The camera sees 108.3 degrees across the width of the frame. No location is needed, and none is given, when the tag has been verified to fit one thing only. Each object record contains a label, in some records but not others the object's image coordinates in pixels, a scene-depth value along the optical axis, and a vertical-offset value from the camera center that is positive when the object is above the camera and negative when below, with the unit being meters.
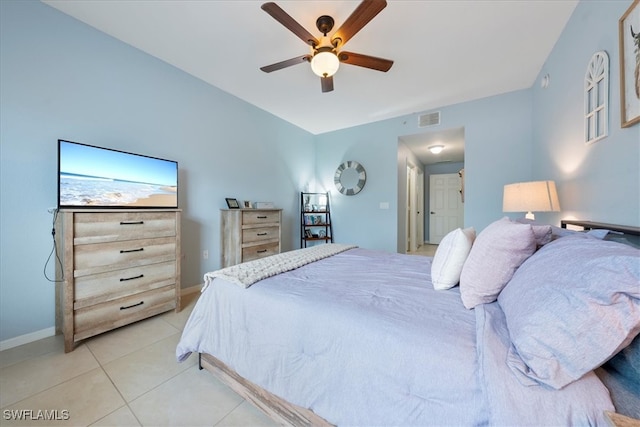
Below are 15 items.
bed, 0.56 -0.42
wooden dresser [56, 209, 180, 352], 1.65 -0.44
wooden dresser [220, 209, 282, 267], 2.88 -0.29
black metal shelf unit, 4.36 -0.12
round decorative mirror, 4.21 +0.65
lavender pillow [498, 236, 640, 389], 0.53 -0.26
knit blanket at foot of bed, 1.33 -0.36
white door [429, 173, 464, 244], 6.03 +0.19
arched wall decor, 1.36 +0.72
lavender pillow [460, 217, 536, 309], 0.92 -0.20
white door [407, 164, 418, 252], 5.17 +0.03
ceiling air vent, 3.52 +1.44
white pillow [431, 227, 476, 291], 1.19 -0.26
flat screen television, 1.75 +0.30
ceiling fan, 1.49 +1.30
